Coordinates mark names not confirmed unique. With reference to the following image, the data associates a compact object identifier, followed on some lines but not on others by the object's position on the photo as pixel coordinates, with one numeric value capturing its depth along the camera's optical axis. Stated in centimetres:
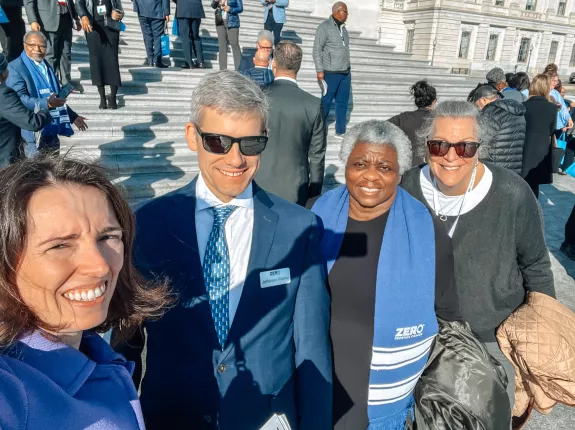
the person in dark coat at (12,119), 431
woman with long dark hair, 91
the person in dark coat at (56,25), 685
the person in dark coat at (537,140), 619
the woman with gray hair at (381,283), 199
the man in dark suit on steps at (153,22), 793
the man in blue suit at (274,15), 950
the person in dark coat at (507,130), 487
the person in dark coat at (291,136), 407
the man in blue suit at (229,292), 150
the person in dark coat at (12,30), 691
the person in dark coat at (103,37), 647
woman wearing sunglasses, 224
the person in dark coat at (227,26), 818
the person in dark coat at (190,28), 824
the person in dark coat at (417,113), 508
